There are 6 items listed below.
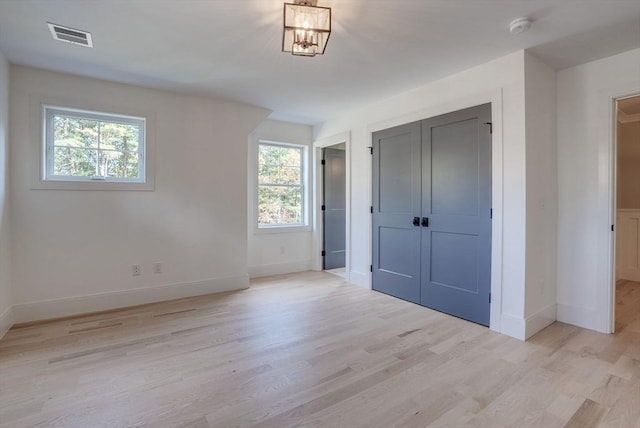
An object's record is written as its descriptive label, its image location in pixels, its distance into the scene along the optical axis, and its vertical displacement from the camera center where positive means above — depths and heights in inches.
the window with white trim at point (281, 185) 193.3 +17.5
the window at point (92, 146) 124.8 +28.0
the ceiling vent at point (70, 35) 90.0 +53.6
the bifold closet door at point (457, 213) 113.7 -0.4
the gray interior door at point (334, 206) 207.6 +4.1
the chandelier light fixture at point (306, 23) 71.2 +43.7
